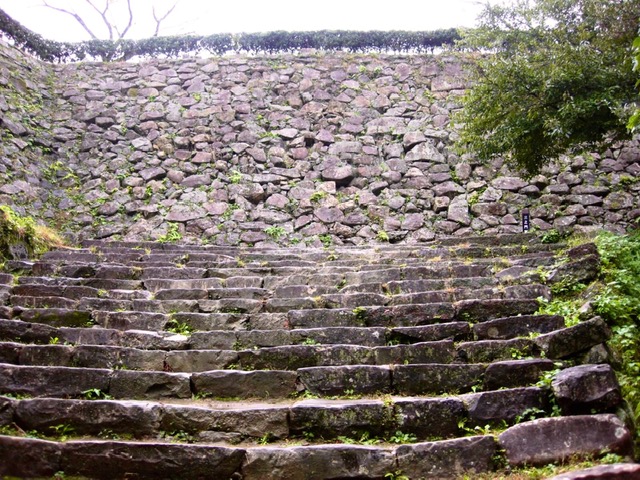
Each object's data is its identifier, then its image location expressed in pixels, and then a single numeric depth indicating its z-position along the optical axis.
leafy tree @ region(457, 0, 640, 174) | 7.84
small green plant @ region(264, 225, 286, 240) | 11.36
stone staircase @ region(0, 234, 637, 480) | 3.73
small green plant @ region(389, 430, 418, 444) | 3.95
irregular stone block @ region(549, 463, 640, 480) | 3.17
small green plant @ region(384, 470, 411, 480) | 3.62
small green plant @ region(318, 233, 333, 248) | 11.23
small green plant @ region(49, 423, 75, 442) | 4.11
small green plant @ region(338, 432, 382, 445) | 3.95
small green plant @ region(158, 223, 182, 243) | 11.34
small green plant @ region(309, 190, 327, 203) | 11.76
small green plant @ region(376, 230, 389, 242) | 11.19
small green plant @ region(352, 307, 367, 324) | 5.62
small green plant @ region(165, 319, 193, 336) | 5.76
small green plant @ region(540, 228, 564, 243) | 8.52
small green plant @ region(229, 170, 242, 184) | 12.11
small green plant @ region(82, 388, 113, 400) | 4.56
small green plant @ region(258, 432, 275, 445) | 4.07
